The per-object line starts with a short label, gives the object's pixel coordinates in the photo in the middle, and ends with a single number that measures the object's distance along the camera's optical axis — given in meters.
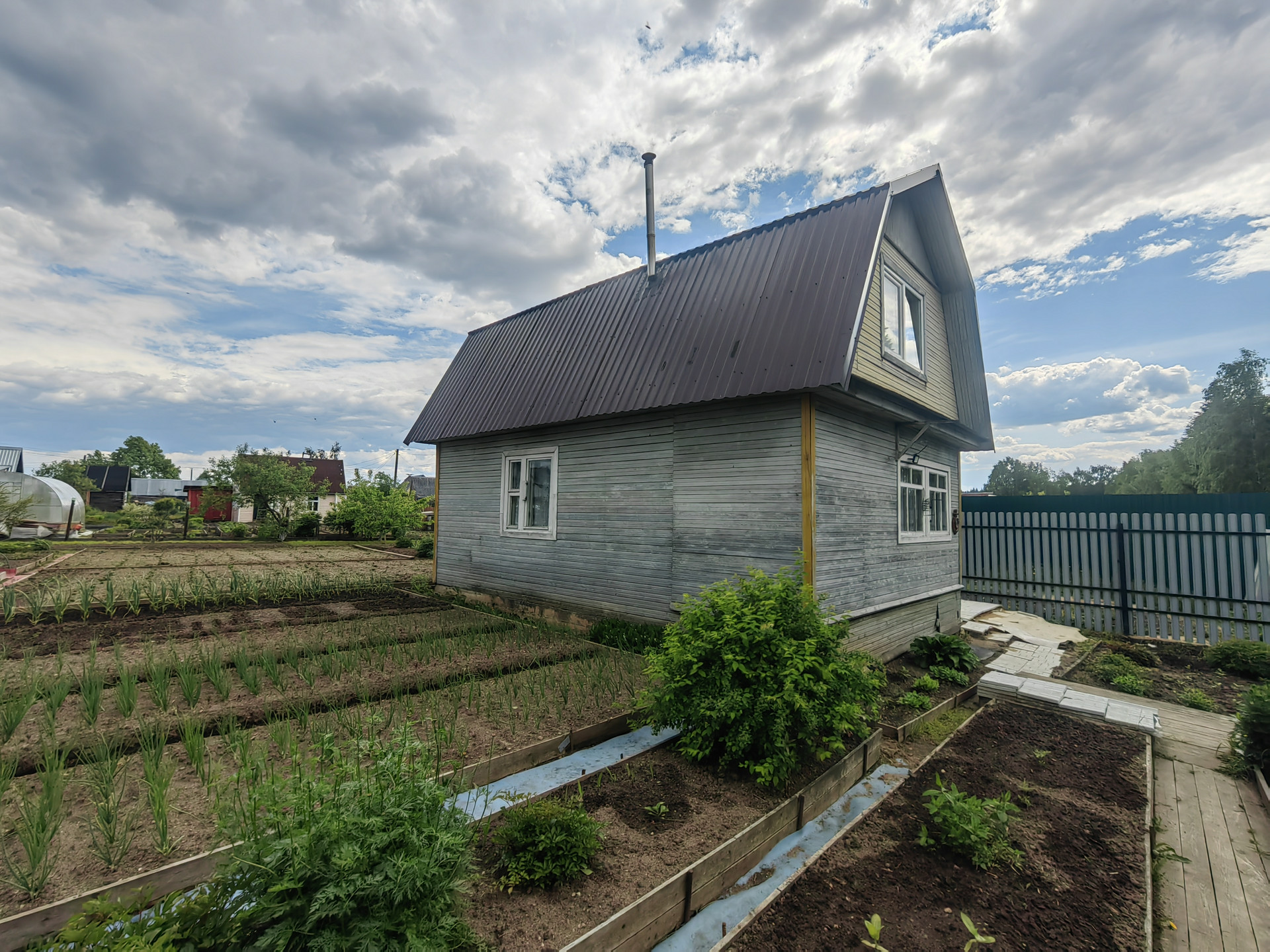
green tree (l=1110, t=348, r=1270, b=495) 25.91
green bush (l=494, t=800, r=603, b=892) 2.38
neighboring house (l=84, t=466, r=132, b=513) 45.12
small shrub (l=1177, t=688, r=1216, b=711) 5.67
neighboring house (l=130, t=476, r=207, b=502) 57.81
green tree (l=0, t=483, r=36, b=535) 16.72
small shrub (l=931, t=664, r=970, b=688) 6.31
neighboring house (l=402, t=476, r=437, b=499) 51.41
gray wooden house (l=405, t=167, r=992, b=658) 5.92
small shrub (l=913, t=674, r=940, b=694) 5.95
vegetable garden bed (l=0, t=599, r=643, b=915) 2.59
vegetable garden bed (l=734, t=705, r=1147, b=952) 2.35
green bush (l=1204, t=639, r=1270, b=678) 6.79
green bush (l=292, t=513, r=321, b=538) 27.03
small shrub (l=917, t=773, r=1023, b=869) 2.84
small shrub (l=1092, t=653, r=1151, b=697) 6.14
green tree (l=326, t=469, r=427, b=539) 26.22
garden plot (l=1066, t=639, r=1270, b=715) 6.11
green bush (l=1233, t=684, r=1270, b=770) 4.01
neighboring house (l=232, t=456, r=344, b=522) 44.38
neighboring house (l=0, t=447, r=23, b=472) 37.66
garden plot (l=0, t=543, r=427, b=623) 8.19
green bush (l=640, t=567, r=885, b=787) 3.43
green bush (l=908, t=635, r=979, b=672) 6.71
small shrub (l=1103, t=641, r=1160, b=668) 7.43
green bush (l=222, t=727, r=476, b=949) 1.66
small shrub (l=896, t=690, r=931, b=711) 5.35
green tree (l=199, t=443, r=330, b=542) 25.48
